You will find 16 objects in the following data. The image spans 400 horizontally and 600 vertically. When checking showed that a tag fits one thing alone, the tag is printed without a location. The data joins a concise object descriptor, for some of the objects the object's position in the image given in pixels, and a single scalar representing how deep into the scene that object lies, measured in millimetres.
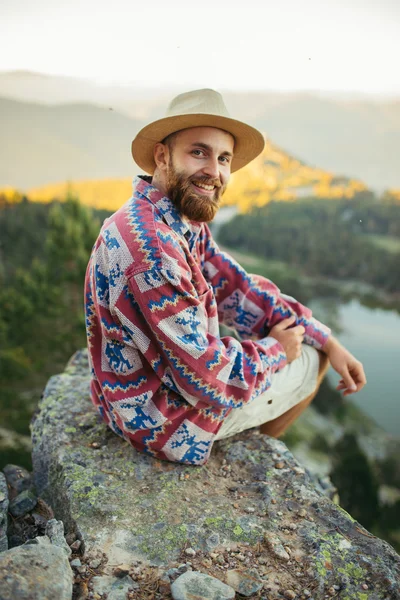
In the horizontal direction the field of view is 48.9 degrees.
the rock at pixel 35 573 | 1368
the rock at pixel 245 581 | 1690
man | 1958
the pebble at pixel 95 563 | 1741
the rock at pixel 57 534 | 1771
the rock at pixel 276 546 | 1856
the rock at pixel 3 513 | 1986
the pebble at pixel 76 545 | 1829
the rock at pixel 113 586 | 1624
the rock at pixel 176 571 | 1704
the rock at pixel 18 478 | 2535
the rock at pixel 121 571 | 1713
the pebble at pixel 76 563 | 1717
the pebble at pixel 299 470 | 2387
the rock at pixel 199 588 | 1589
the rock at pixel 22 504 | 2260
